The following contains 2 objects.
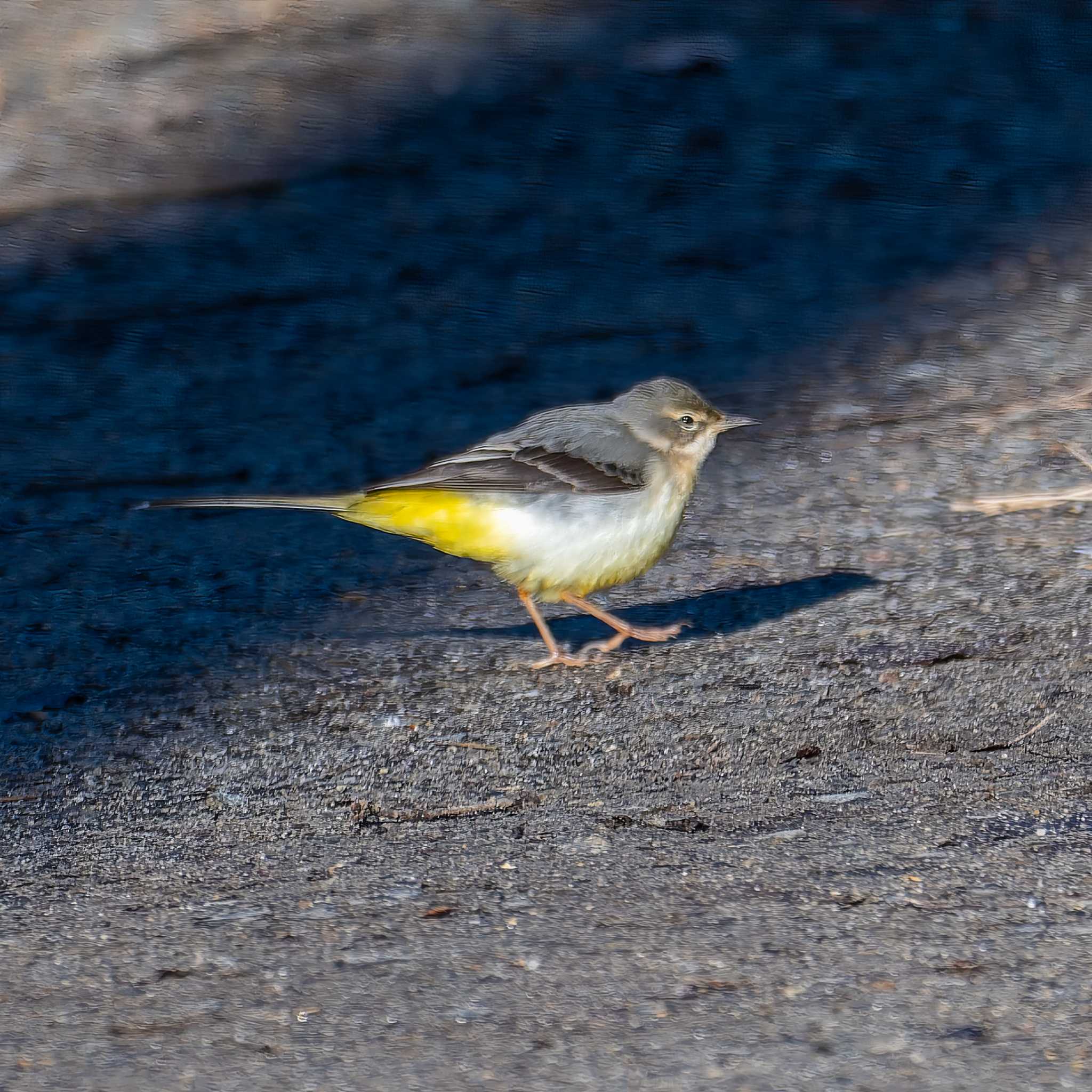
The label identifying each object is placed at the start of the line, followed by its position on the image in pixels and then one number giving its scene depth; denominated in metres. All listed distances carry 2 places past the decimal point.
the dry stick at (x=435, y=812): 7.51
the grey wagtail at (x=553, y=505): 9.10
